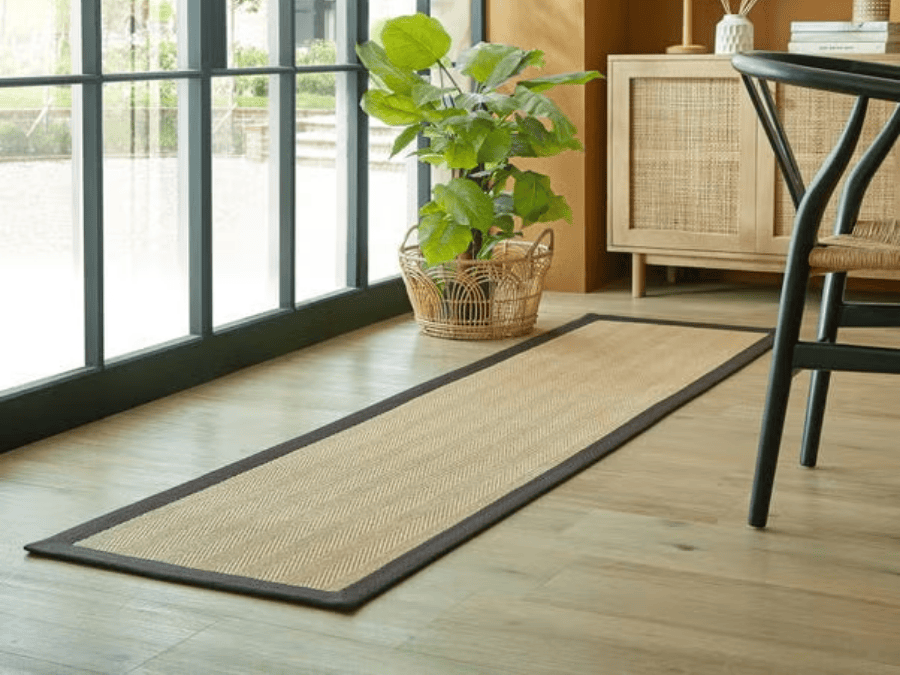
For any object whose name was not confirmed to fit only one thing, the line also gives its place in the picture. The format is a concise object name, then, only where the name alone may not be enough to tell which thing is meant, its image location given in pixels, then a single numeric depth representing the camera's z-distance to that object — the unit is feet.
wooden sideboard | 15.79
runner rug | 8.27
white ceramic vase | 16.51
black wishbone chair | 8.16
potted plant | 13.94
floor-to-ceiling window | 10.88
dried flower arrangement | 16.85
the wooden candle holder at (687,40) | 16.52
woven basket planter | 14.44
